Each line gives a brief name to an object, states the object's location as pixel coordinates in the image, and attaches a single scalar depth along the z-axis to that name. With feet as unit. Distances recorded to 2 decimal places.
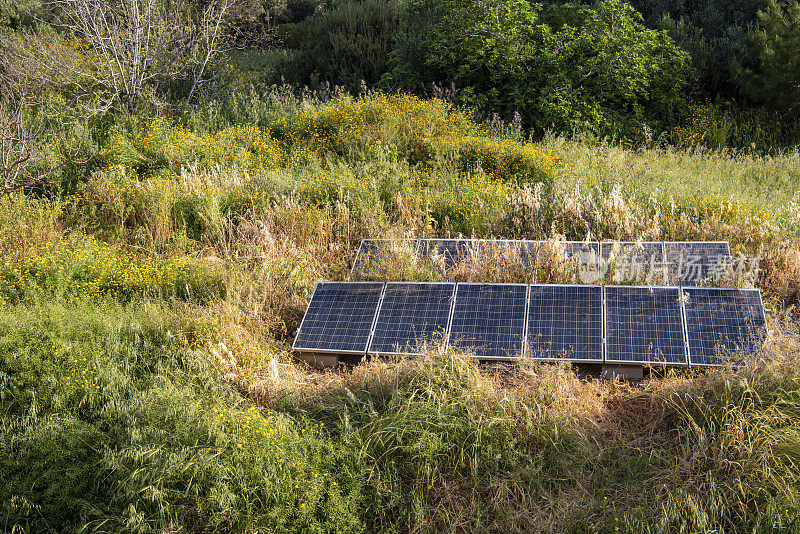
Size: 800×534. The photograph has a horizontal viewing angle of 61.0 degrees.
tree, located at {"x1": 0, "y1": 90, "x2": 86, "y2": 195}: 30.76
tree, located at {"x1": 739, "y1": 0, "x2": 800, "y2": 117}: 41.96
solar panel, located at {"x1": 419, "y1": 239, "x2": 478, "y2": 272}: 24.75
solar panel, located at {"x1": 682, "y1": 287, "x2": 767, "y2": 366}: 19.02
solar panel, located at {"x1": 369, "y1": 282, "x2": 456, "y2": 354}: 20.81
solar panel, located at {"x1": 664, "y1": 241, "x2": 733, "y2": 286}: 22.36
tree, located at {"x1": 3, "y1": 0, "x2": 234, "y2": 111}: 41.29
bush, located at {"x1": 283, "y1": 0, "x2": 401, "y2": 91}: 53.31
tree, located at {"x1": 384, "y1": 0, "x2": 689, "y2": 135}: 40.81
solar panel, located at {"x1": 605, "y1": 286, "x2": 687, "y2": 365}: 19.42
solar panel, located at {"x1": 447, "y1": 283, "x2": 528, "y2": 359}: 20.15
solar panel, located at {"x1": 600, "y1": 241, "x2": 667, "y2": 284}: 22.84
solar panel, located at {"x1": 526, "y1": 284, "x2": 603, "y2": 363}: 19.71
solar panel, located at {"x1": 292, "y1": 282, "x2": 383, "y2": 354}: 21.26
